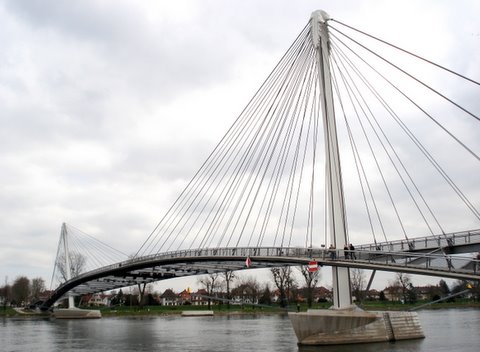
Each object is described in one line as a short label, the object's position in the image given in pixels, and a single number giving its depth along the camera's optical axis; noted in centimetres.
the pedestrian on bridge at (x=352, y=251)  2912
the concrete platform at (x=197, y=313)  8512
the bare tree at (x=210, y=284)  9912
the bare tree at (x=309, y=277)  7506
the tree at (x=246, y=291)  10706
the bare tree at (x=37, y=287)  12818
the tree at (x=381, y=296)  10739
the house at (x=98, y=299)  14150
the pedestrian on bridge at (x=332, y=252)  2959
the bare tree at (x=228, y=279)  9012
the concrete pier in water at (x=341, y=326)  2958
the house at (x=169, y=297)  15925
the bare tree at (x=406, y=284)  9950
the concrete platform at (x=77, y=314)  8238
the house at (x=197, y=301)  14695
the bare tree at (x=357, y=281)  7597
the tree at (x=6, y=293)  12062
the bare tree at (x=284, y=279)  8259
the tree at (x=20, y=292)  11919
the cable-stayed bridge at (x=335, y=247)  2541
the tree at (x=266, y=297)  10139
